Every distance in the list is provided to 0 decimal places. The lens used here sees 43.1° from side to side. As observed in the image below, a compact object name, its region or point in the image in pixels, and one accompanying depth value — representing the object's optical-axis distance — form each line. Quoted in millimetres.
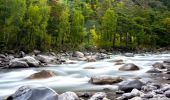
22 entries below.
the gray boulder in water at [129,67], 20331
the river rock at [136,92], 11981
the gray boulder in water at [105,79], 15328
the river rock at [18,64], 23598
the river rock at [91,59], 30224
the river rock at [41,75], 17888
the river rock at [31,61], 24252
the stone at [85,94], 12592
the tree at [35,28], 38384
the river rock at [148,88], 12924
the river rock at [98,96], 11691
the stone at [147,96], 11502
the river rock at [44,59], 27295
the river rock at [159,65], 21076
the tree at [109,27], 51901
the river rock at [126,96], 11742
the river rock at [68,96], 10965
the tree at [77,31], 46897
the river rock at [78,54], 35530
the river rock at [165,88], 12445
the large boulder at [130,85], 13405
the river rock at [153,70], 19042
